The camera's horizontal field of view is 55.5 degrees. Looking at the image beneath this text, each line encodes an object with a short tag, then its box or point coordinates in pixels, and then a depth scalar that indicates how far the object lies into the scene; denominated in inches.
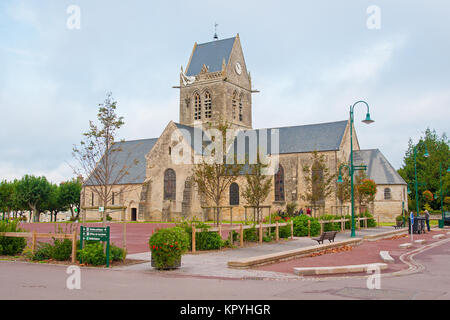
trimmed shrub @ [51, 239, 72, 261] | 586.9
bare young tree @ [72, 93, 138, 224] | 657.6
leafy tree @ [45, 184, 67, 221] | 2741.1
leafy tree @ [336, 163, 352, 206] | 1510.8
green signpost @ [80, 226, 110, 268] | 535.7
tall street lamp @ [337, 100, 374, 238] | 1005.2
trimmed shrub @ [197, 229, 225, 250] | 745.0
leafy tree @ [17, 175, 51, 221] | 2632.9
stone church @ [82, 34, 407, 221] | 1977.1
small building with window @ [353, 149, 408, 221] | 2039.9
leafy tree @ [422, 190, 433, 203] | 1911.2
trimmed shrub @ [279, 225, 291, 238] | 996.6
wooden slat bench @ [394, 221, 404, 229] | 1469.5
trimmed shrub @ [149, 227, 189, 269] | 511.5
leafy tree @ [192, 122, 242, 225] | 1034.7
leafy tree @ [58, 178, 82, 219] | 2785.4
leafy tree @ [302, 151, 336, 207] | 1422.5
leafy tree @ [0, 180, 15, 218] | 2842.0
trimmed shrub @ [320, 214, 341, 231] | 1194.8
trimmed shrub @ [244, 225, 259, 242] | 877.2
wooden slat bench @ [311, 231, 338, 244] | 828.7
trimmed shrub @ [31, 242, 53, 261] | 598.5
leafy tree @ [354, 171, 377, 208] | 1382.9
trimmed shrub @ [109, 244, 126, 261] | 562.9
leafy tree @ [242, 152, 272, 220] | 1154.7
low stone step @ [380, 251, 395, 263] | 578.3
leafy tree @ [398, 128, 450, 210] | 2851.9
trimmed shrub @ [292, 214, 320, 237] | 1083.3
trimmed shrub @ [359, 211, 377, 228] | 1544.9
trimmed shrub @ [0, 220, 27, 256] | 650.8
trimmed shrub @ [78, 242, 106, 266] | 542.3
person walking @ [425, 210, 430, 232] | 1372.8
